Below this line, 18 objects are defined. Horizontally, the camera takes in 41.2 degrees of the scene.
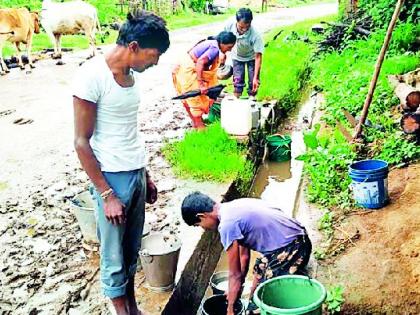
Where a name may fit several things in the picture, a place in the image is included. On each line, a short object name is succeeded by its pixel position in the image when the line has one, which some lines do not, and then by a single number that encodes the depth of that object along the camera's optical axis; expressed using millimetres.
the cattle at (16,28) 13938
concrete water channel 4570
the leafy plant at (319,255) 4961
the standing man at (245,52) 8188
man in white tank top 2982
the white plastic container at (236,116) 7184
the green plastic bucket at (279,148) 8117
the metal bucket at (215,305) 4167
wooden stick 6762
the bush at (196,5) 30533
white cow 15852
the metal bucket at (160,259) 3951
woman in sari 7227
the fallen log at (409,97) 6871
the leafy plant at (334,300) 4176
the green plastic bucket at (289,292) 3652
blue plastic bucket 5484
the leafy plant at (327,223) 5438
